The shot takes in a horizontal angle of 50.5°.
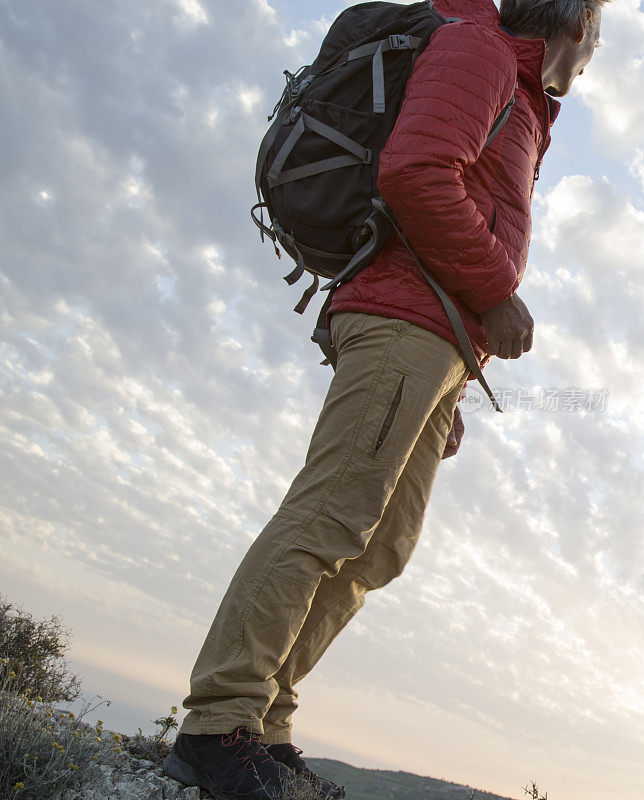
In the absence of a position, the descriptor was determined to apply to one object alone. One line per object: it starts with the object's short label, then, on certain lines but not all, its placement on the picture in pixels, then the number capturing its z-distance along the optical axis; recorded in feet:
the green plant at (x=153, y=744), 10.01
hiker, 8.19
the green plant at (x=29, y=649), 15.92
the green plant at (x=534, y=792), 7.97
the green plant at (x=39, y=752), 7.82
